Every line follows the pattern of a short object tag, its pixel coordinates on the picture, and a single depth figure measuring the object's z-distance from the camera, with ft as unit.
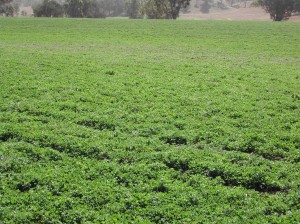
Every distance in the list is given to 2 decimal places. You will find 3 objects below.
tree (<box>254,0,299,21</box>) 349.00
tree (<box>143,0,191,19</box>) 352.08
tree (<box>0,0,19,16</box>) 407.93
